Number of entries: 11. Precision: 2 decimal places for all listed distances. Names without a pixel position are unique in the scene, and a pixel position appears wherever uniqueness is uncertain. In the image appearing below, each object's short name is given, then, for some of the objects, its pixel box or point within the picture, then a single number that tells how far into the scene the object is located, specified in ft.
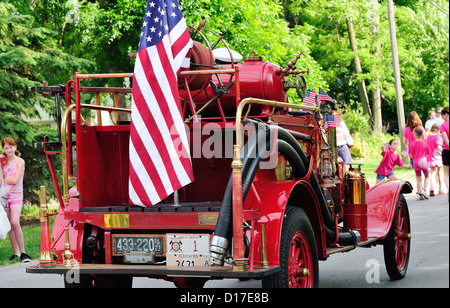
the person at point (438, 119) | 69.93
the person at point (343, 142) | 46.39
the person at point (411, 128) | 55.21
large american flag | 19.56
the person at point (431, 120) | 68.18
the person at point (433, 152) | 55.06
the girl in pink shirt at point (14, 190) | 34.25
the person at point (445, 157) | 49.65
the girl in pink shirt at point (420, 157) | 53.47
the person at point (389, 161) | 53.83
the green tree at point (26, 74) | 47.19
